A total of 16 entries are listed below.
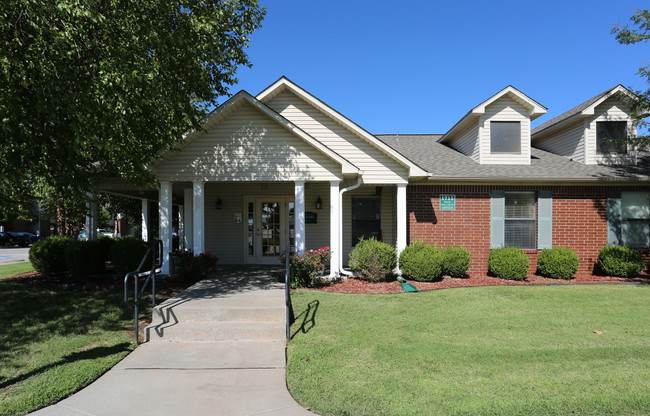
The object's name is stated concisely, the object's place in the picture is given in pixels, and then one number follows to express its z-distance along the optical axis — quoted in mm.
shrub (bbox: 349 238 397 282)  9188
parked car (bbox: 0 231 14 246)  30081
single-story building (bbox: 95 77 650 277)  9031
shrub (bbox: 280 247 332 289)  8688
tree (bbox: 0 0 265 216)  5469
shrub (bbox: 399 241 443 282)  9297
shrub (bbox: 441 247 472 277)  9688
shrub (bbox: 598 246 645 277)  9867
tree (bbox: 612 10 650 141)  10029
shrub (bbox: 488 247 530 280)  9672
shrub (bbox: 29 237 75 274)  10430
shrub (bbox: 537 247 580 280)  9805
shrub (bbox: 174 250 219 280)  8789
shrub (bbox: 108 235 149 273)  9680
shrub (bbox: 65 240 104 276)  9789
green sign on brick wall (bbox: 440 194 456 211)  10617
